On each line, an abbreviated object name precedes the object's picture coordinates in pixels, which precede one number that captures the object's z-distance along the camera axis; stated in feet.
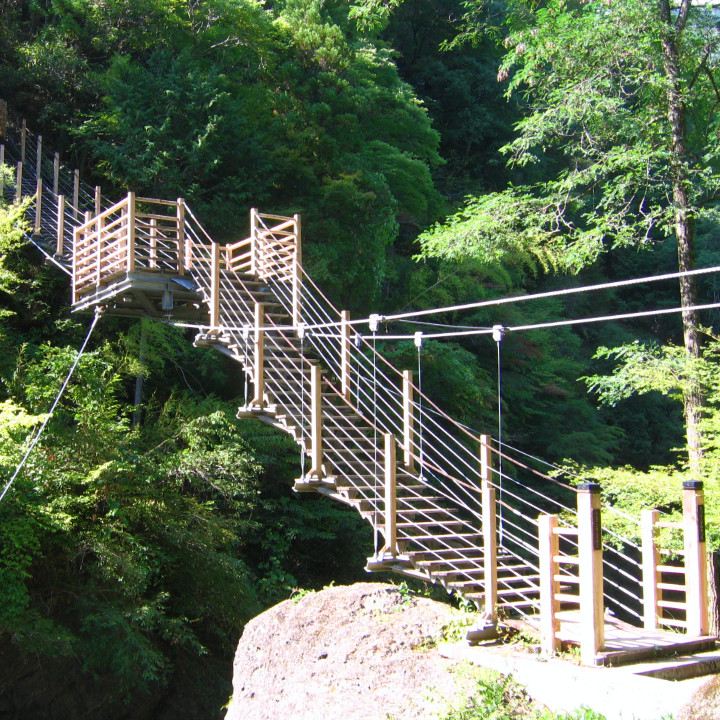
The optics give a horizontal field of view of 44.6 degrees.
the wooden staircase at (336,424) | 16.56
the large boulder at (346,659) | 18.03
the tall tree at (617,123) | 29.86
